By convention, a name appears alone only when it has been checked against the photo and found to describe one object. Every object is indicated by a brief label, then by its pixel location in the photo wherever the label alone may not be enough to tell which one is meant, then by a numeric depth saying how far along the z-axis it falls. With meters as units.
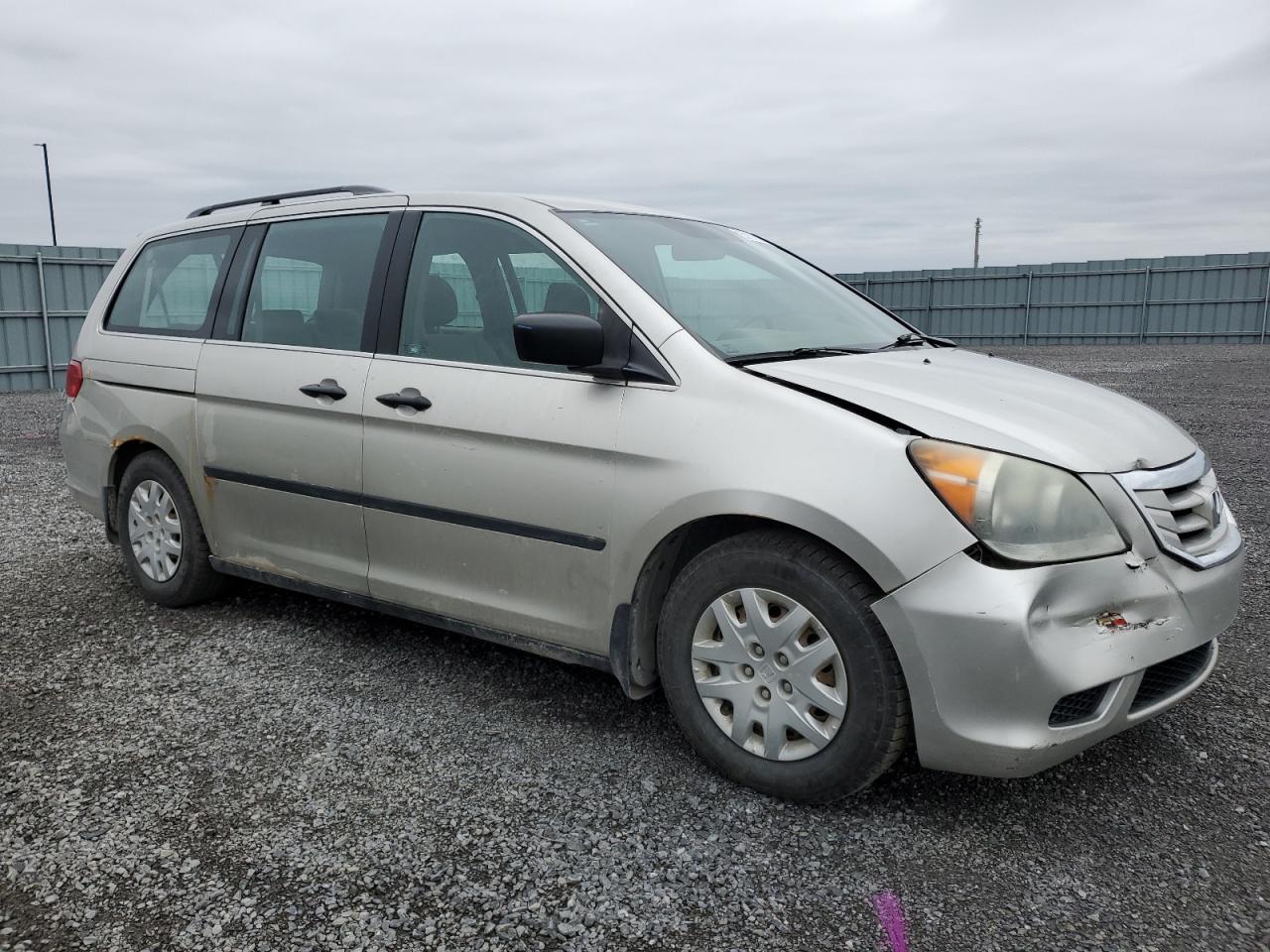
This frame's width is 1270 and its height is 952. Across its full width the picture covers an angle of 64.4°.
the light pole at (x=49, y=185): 39.38
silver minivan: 2.46
